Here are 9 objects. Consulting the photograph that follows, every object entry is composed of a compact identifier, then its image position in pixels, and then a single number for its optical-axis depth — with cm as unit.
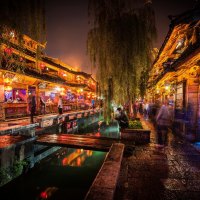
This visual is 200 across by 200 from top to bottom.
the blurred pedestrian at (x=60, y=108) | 1709
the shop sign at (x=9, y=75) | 1189
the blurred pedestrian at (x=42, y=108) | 1744
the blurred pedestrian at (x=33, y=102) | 1256
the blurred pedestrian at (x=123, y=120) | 868
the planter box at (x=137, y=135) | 818
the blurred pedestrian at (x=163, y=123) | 751
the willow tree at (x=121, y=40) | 732
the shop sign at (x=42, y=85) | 1887
